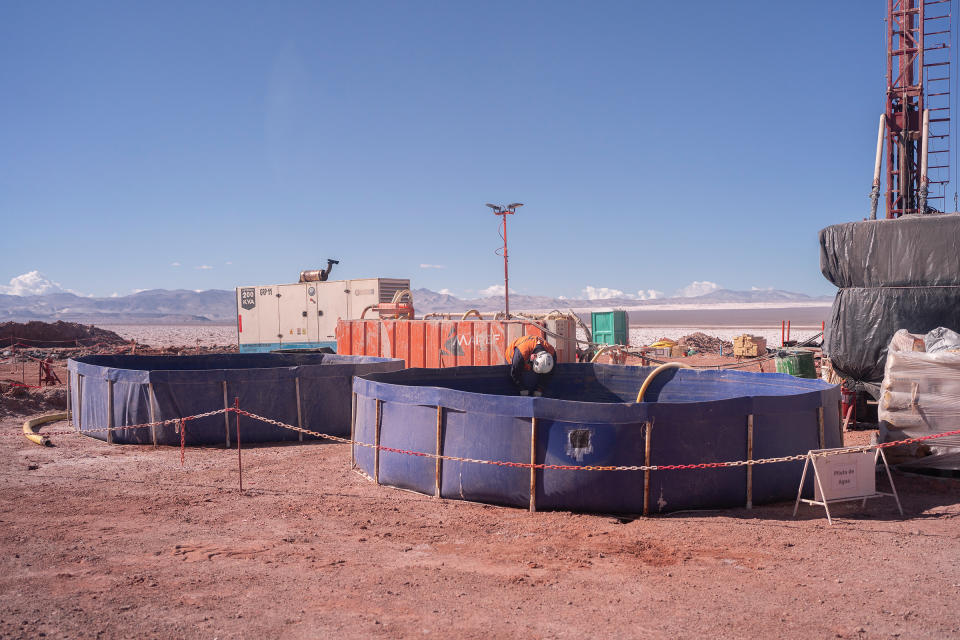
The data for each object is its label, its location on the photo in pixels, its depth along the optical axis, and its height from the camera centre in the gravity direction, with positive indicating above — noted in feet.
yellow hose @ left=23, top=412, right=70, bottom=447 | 42.45 -7.59
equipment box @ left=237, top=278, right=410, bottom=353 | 83.66 +0.14
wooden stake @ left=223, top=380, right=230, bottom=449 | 41.70 -6.48
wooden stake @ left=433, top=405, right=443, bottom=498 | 28.09 -4.79
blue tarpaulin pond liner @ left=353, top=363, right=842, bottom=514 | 25.77 -4.92
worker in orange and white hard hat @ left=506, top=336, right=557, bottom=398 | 39.14 -2.86
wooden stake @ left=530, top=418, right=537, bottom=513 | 26.04 -5.43
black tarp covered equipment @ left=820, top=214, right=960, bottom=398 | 38.70 +1.36
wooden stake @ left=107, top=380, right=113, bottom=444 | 43.37 -5.74
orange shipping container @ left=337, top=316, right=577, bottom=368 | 57.21 -2.42
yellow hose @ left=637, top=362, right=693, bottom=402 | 34.01 -3.13
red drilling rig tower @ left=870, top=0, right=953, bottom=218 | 69.21 +19.88
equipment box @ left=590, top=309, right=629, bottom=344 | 99.55 -2.32
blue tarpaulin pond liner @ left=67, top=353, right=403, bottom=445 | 42.06 -5.18
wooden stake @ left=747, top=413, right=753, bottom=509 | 26.68 -5.04
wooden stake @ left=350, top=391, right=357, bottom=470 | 33.91 -5.64
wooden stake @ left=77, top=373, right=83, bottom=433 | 46.93 -6.23
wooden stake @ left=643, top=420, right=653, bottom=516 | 25.62 -5.76
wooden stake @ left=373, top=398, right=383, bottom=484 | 30.76 -5.83
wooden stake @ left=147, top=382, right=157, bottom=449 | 41.91 -5.36
